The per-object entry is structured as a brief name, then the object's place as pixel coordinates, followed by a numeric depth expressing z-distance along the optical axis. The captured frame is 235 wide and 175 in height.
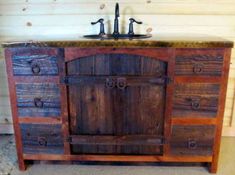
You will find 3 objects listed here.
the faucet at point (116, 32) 1.82
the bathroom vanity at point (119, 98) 1.47
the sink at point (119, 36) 1.77
